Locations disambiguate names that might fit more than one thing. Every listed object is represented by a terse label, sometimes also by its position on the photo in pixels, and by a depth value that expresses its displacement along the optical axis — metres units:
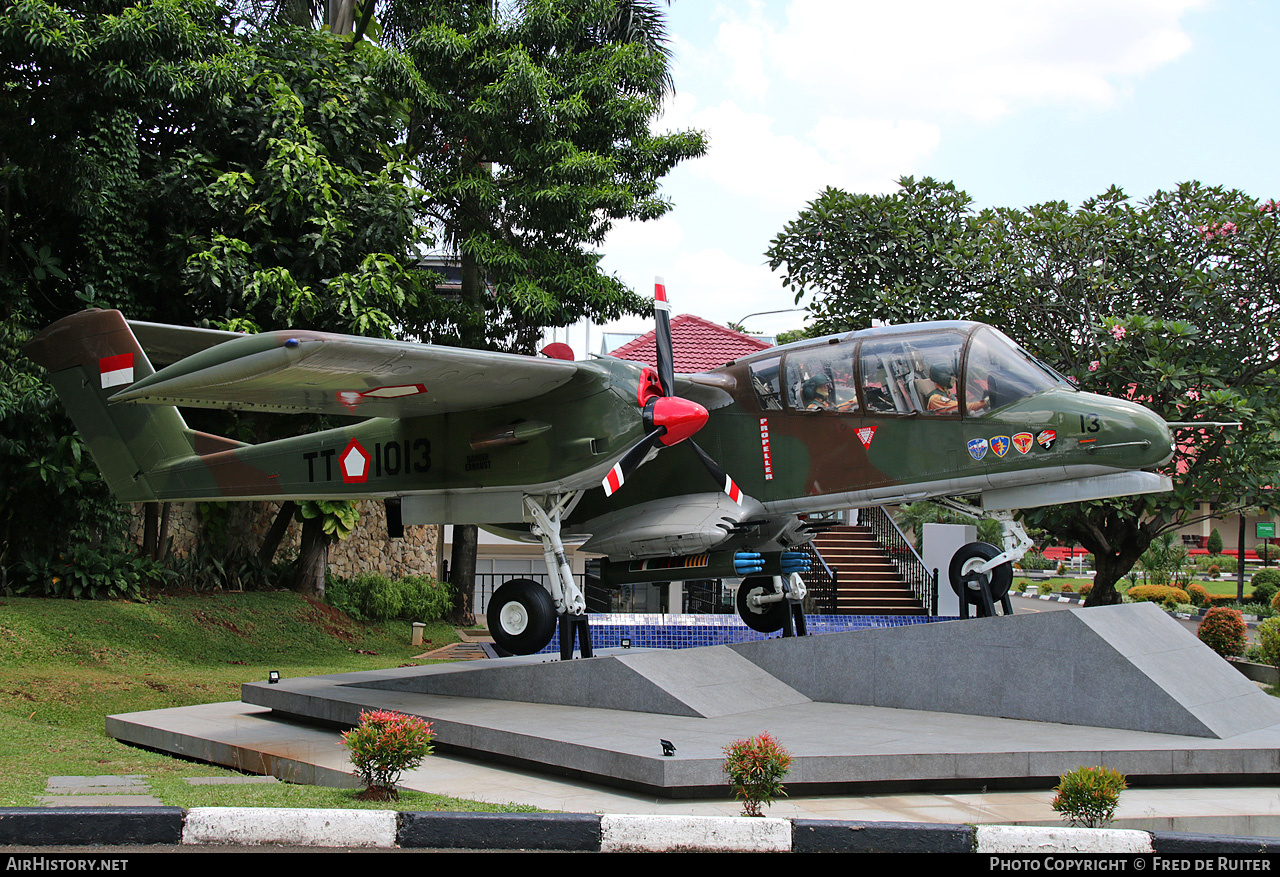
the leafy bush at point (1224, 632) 17.78
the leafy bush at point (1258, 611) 28.59
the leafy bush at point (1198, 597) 33.56
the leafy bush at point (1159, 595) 30.52
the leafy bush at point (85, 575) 17.06
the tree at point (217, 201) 16.66
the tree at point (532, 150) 21.00
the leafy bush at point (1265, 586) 36.25
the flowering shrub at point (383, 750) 7.00
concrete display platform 7.96
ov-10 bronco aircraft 10.04
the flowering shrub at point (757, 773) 6.47
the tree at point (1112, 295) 17.22
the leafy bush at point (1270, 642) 16.89
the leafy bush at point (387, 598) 23.44
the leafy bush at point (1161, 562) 37.92
